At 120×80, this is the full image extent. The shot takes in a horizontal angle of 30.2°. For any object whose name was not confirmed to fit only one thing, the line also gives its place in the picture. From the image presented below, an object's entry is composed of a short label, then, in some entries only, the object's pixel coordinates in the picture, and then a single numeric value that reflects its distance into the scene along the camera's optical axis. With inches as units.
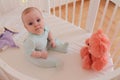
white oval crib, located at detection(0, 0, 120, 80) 39.8
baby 38.9
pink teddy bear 37.4
